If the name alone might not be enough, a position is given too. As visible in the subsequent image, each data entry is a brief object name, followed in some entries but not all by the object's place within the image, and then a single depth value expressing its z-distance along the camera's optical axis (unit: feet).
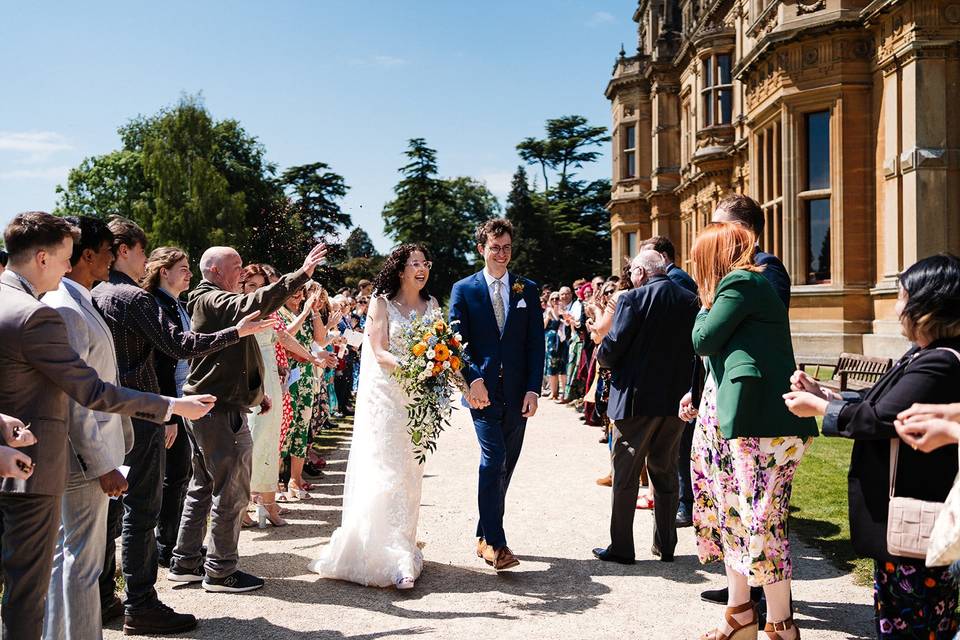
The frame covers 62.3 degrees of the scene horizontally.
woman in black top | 10.91
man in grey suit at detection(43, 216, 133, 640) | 12.64
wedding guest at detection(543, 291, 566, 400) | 61.46
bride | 19.11
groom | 20.10
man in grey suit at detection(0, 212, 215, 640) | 11.05
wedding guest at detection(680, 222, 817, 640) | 14.26
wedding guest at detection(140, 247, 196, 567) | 18.20
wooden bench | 44.95
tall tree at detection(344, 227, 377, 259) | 368.07
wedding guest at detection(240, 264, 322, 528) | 24.86
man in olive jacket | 18.65
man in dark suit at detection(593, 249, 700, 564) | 20.80
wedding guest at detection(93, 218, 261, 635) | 15.81
